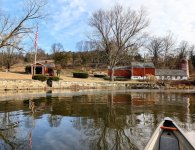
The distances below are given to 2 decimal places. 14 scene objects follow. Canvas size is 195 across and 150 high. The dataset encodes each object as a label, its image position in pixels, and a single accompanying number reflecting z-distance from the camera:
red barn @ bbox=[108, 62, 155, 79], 41.92
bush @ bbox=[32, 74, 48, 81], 22.14
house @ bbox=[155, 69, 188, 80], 43.27
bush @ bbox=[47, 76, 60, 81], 23.58
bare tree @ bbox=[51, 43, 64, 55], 60.73
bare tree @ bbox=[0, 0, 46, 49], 19.17
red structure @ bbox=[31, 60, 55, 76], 34.81
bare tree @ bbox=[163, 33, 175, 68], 54.56
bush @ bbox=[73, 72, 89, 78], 33.00
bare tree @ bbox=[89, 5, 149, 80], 30.17
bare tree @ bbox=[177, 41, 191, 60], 58.59
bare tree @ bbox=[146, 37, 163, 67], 54.38
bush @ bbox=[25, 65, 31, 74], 34.97
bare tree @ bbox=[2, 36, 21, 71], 36.72
